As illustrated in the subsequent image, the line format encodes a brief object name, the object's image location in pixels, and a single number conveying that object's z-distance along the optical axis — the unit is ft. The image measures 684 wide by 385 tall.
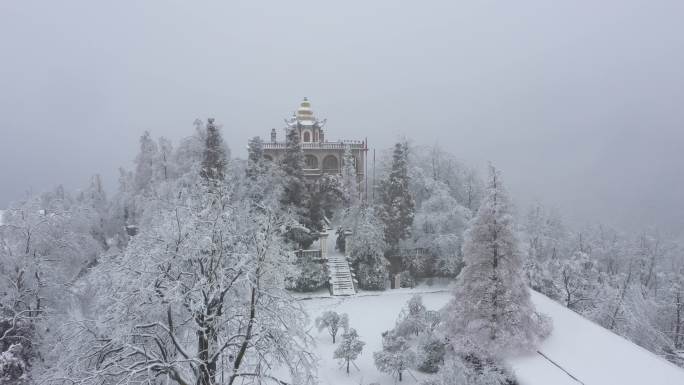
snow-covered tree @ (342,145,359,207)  99.50
